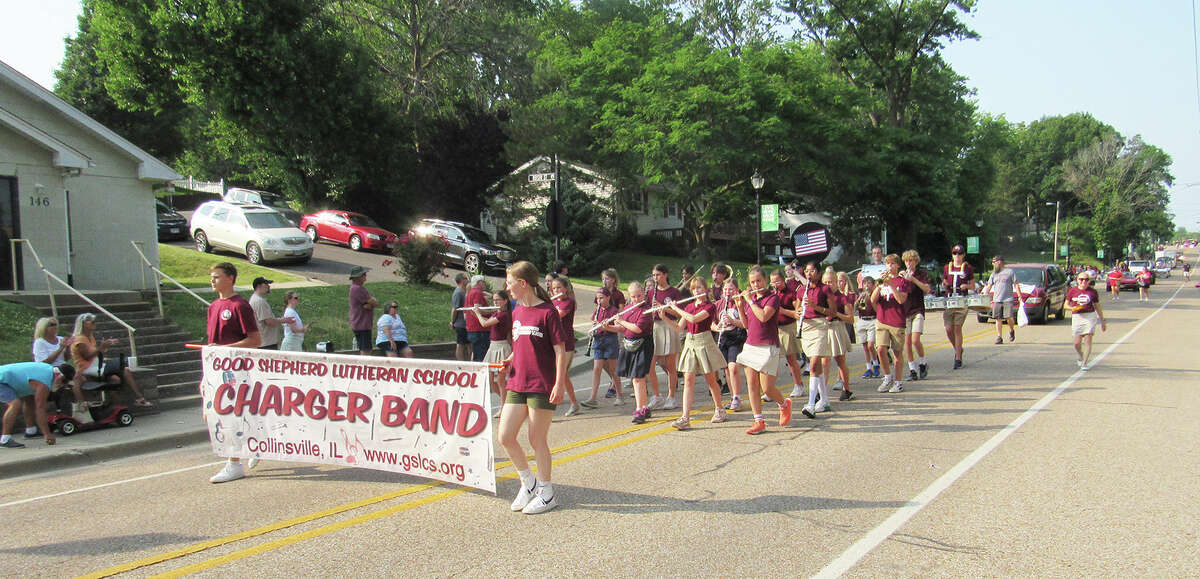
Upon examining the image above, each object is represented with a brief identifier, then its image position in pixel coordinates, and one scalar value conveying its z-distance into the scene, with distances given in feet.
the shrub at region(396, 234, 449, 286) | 65.21
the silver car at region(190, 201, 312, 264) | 74.79
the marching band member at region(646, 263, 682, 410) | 31.71
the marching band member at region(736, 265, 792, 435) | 25.27
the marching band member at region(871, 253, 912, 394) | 33.32
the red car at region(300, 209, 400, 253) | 94.02
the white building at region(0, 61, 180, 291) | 45.78
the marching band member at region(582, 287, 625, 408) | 31.58
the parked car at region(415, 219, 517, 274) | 90.27
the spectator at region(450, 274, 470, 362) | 39.09
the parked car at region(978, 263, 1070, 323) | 70.59
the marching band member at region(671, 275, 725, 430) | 26.76
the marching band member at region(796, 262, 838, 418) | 28.58
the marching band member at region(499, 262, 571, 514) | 17.46
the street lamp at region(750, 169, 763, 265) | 78.23
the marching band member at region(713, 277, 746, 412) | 27.17
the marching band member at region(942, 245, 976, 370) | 41.09
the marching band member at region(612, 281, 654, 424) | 28.50
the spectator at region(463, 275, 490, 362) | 34.63
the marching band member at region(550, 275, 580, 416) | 25.34
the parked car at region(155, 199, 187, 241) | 91.25
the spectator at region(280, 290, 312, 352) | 35.94
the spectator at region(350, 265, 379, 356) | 38.93
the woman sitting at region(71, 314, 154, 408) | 29.35
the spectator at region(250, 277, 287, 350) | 33.81
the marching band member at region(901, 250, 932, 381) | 34.83
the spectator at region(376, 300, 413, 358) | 40.14
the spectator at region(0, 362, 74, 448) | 26.76
